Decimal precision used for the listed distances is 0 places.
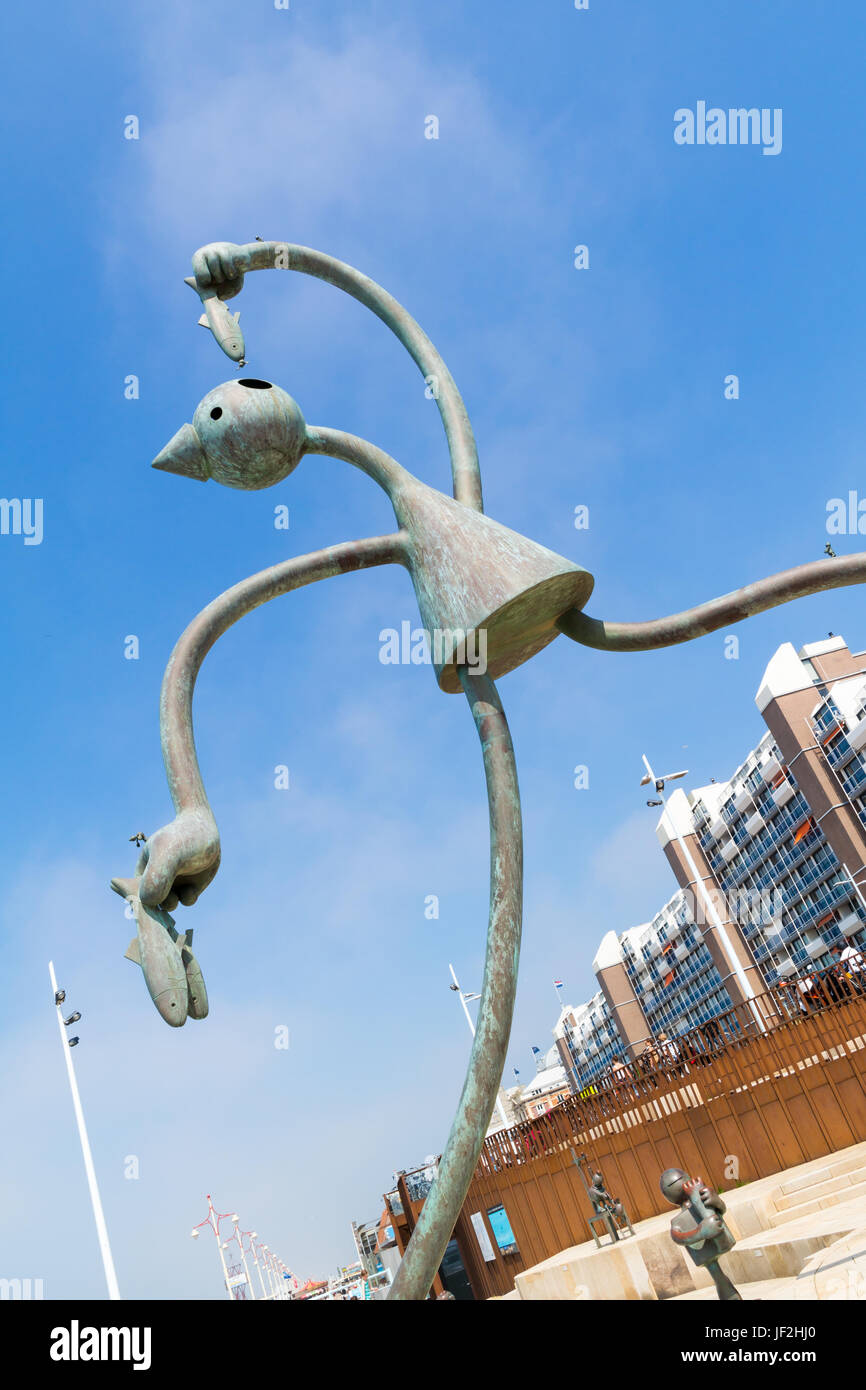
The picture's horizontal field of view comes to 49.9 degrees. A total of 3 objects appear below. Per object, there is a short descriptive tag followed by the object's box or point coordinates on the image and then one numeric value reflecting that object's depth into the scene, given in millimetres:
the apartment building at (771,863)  46375
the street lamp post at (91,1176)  18625
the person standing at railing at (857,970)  12519
